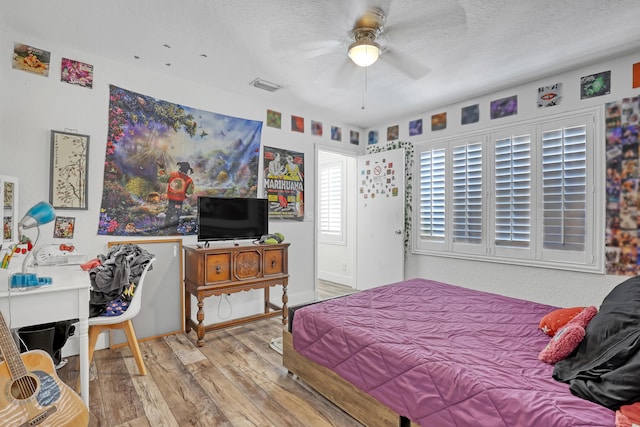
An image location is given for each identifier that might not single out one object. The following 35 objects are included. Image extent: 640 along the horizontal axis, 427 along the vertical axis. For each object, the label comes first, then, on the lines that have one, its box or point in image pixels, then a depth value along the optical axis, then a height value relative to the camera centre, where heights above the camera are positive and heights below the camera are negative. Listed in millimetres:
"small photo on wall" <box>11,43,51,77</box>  2455 +1162
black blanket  1135 -543
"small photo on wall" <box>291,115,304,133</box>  4168 +1184
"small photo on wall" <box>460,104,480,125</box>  3738 +1228
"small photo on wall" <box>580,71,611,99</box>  2855 +1232
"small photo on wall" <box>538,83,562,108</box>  3135 +1232
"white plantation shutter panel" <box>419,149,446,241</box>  4039 +299
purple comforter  1233 -671
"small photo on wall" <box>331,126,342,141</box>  4617 +1193
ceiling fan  2098 +1357
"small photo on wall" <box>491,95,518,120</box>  3434 +1222
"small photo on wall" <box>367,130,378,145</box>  4875 +1209
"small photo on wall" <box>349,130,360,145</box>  4891 +1205
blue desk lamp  1814 -45
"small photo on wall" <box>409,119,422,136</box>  4305 +1214
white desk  1599 -497
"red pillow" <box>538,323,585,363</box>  1494 -580
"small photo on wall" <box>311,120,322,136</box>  4367 +1191
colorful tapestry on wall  2881 +488
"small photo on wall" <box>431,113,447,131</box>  4035 +1223
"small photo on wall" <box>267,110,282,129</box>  3932 +1173
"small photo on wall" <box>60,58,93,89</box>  2643 +1143
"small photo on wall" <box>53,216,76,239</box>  2602 -141
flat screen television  3109 -47
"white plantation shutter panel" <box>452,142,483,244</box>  3699 +298
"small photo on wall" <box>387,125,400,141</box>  4570 +1213
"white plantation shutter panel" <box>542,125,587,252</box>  2996 +321
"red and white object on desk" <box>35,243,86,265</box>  2393 -351
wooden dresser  2967 -584
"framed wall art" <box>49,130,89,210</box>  2578 +321
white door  4426 -34
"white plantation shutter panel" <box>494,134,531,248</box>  3336 +301
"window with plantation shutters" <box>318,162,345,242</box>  5582 +262
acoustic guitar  1372 -830
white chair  2217 -806
